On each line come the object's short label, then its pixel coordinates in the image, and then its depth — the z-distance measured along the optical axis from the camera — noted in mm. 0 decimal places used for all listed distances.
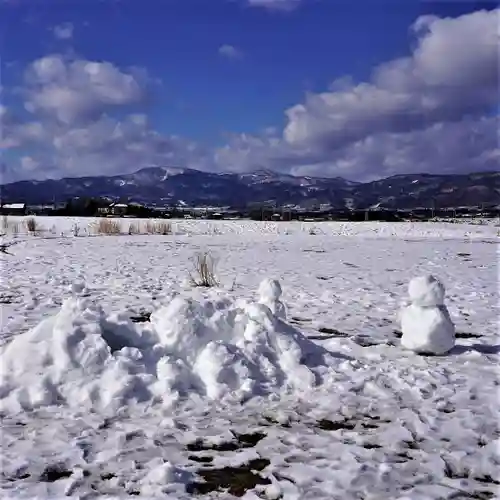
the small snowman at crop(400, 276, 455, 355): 6273
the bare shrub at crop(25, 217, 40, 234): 29406
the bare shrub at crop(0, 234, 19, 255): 18938
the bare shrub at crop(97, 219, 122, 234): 29972
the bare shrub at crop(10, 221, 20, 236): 27391
